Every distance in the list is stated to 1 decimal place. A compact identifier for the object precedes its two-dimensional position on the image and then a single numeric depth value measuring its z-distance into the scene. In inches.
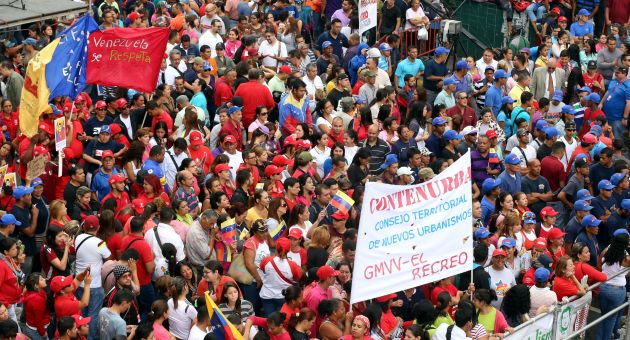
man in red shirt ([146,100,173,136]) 728.3
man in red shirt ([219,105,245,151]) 737.0
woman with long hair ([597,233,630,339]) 615.8
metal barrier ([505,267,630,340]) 548.1
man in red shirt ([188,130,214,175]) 696.4
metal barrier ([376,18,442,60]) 960.9
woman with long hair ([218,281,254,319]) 535.8
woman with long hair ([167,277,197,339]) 534.9
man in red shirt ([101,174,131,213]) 629.3
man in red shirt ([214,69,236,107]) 796.6
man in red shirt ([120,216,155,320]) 565.9
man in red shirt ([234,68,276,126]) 773.9
